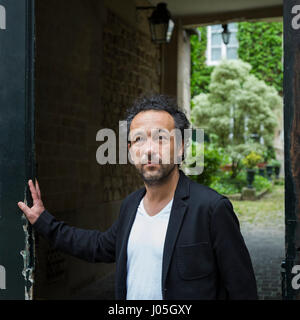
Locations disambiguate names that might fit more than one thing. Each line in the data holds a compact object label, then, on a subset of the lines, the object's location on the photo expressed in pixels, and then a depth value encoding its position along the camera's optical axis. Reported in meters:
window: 25.14
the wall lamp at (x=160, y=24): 6.75
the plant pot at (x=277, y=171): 22.22
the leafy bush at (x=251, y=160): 17.42
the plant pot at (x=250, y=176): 16.59
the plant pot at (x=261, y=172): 21.31
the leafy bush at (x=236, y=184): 16.89
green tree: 18.66
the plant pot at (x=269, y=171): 21.56
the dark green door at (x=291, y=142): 1.92
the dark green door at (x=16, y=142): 2.39
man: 1.92
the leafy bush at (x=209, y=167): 12.39
